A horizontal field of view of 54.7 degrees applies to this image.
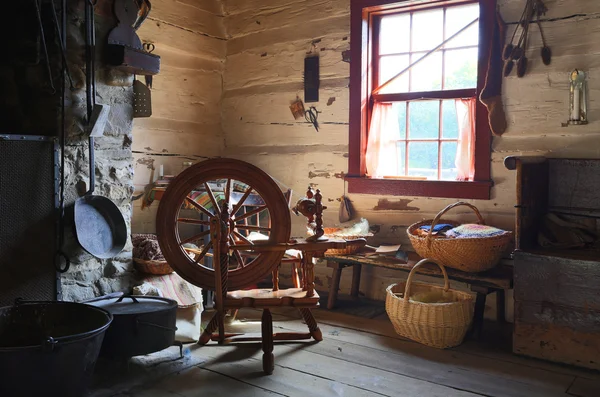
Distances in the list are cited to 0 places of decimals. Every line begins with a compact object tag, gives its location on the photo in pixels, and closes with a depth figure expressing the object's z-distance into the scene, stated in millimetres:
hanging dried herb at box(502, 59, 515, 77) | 3908
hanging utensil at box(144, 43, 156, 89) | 4691
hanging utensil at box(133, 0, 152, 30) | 3438
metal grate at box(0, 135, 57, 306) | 2904
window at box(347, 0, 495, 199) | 4109
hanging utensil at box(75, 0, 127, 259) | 3156
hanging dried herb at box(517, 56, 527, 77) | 3850
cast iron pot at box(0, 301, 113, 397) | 2305
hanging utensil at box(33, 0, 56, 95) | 2948
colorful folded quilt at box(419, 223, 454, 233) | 3903
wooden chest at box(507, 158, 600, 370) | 3133
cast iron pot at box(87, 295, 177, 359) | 2904
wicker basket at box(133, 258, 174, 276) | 3531
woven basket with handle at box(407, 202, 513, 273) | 3564
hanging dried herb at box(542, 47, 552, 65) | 3760
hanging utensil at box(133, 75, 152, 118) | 3527
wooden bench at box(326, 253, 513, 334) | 3574
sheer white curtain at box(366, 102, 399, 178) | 4516
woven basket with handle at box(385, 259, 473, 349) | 3445
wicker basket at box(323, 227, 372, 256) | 4230
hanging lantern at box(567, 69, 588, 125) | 3631
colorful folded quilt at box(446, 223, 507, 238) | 3635
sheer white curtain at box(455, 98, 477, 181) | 4109
